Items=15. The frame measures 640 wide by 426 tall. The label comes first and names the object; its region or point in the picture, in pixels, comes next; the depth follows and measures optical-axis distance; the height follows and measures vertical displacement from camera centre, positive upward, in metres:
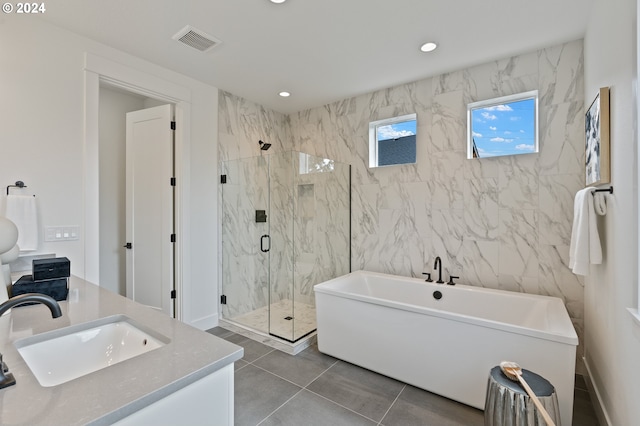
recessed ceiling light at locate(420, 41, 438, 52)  2.51 +1.45
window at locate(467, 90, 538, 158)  2.71 +0.83
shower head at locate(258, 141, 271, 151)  3.98 +0.89
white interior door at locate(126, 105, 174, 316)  3.20 +0.04
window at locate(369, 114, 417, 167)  3.35 +0.84
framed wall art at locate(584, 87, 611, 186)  1.75 +0.47
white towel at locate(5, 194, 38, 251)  2.04 -0.05
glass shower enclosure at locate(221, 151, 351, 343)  3.41 -0.32
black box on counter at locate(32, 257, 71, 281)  1.71 -0.35
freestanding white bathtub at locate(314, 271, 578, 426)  1.83 -0.94
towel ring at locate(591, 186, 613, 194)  1.71 +0.12
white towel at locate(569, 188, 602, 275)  1.82 -0.17
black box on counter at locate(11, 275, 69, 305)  1.60 -0.43
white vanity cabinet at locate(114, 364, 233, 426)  0.78 -0.57
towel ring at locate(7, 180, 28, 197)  2.09 +0.19
